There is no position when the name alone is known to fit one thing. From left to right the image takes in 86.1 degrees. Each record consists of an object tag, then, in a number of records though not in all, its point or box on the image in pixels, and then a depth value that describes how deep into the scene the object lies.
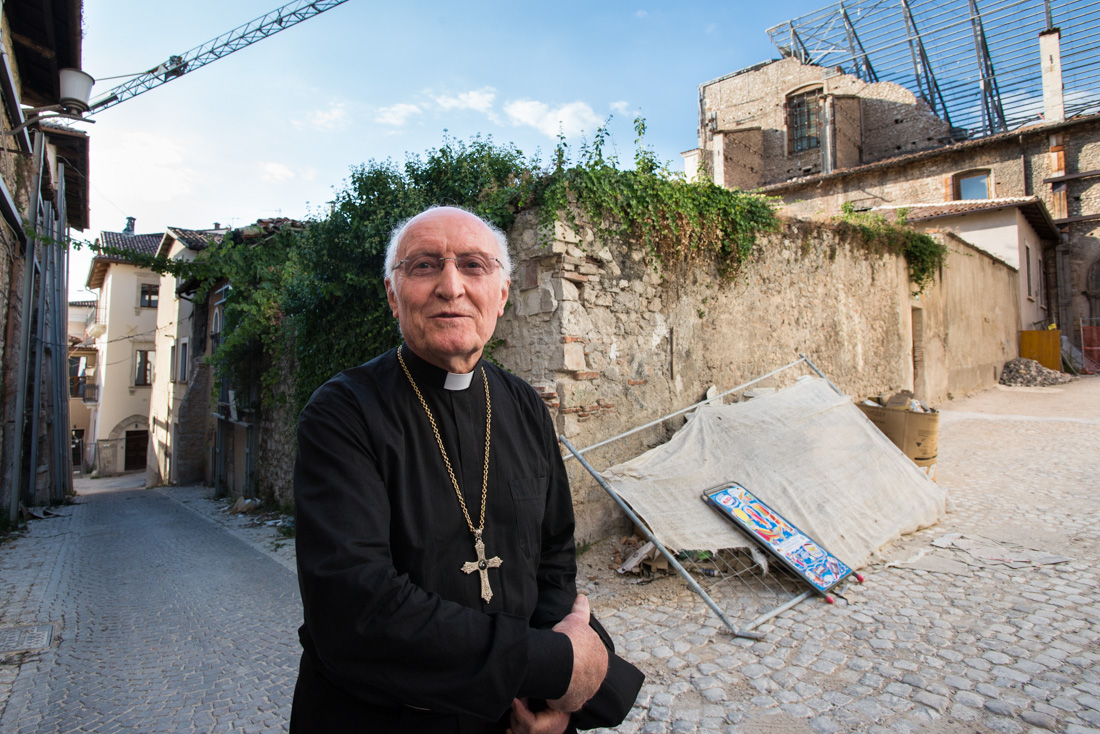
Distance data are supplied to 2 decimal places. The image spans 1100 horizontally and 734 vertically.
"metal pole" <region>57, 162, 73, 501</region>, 12.95
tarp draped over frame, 4.36
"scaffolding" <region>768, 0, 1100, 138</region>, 23.73
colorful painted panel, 4.00
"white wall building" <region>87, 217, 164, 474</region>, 25.12
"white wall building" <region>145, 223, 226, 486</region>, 16.36
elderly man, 1.07
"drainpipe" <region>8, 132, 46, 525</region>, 8.77
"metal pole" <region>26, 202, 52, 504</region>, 10.42
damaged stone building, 20.31
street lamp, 7.79
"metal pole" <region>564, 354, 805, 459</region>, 4.71
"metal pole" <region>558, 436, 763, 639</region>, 3.48
